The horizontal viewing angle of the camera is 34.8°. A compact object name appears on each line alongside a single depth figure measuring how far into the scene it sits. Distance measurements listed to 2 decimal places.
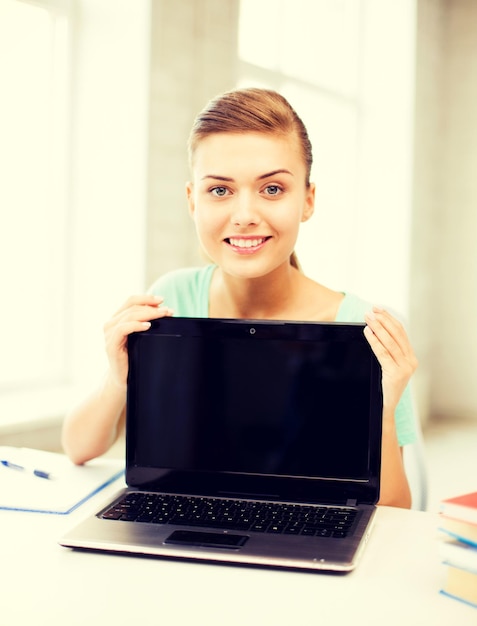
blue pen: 1.12
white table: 0.69
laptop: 0.94
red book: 0.71
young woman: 1.11
